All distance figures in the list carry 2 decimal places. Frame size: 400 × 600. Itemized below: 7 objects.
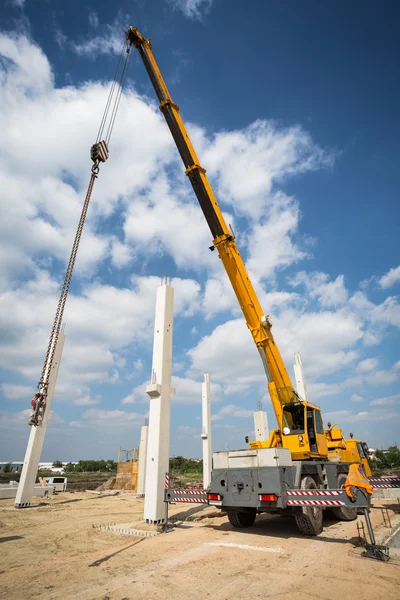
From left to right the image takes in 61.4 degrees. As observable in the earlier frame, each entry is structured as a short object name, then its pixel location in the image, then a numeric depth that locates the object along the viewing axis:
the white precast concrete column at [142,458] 20.38
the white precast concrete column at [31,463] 14.81
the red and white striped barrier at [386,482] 10.55
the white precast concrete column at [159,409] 9.76
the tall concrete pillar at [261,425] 21.91
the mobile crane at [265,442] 7.72
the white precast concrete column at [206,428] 18.83
